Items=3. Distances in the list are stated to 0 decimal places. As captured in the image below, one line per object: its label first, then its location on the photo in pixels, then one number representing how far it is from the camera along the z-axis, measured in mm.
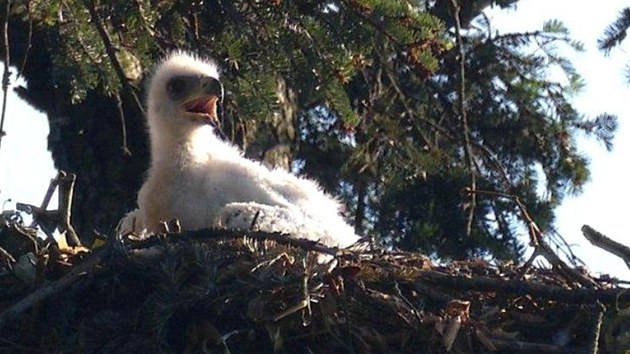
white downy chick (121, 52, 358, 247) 12148
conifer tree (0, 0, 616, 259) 13969
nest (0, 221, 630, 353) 10117
